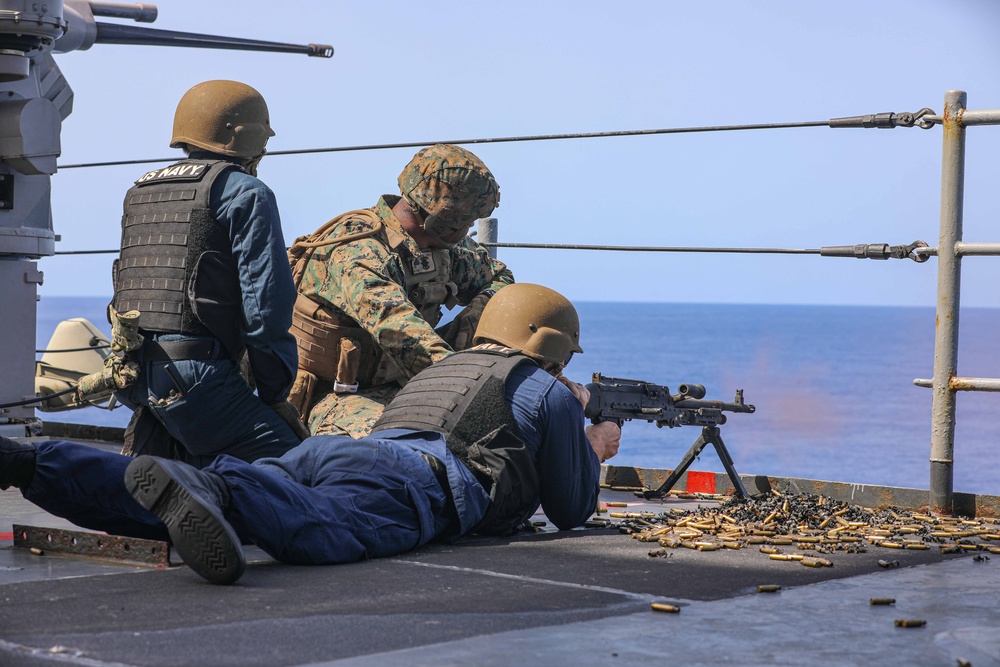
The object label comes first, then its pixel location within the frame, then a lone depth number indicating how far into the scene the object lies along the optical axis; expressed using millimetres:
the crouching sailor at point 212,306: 8171
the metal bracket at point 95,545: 6712
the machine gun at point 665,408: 10074
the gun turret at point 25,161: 11474
